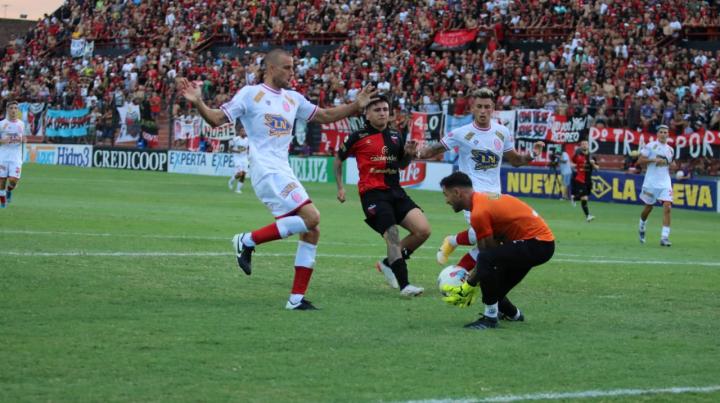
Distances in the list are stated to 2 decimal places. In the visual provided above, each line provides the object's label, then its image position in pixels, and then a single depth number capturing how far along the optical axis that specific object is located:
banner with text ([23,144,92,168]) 54.06
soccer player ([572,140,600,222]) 31.86
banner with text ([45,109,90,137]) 54.78
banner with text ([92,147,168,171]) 50.94
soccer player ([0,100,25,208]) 25.08
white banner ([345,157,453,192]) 40.00
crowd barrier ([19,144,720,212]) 33.59
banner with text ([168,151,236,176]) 47.66
